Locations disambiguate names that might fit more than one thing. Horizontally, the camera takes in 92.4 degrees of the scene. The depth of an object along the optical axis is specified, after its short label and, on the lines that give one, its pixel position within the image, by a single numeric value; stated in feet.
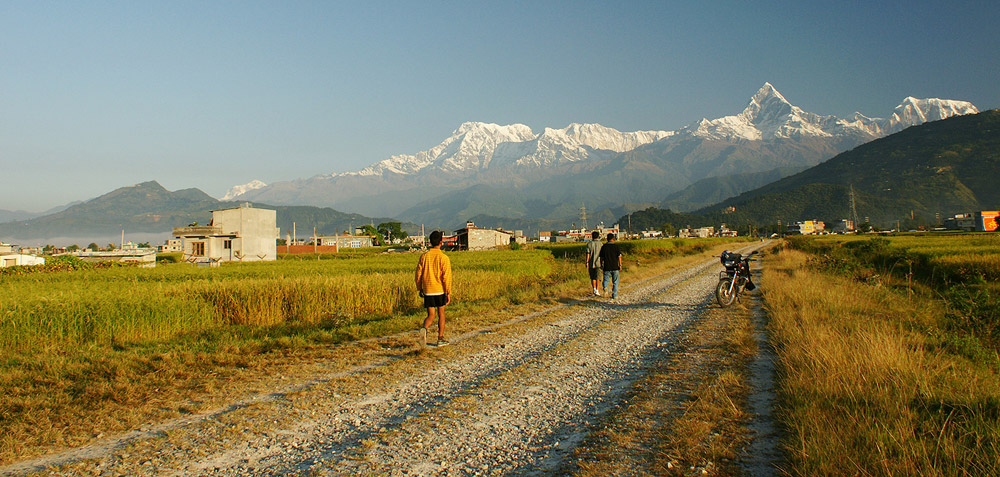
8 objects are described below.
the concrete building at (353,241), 438.81
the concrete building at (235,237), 184.85
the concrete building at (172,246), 478.51
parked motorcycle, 41.04
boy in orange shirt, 27.02
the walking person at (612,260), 46.98
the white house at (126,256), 152.15
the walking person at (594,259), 48.88
